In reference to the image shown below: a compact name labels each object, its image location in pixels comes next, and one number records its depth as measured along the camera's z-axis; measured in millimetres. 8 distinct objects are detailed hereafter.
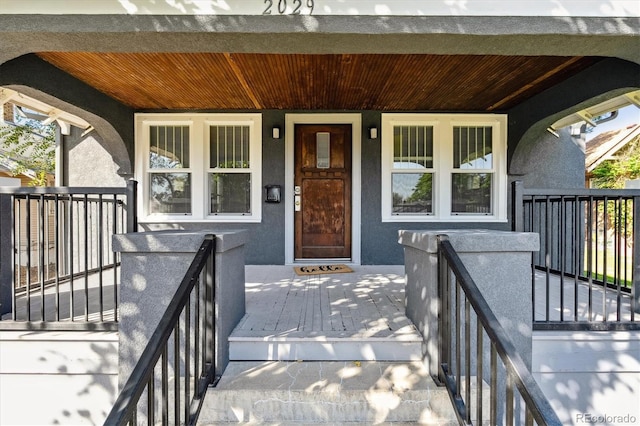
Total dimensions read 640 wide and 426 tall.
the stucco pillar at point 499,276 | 2162
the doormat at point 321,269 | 4590
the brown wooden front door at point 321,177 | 5203
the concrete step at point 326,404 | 1964
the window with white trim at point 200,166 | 5113
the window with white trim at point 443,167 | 5141
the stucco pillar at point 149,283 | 2135
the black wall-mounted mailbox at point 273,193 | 5074
